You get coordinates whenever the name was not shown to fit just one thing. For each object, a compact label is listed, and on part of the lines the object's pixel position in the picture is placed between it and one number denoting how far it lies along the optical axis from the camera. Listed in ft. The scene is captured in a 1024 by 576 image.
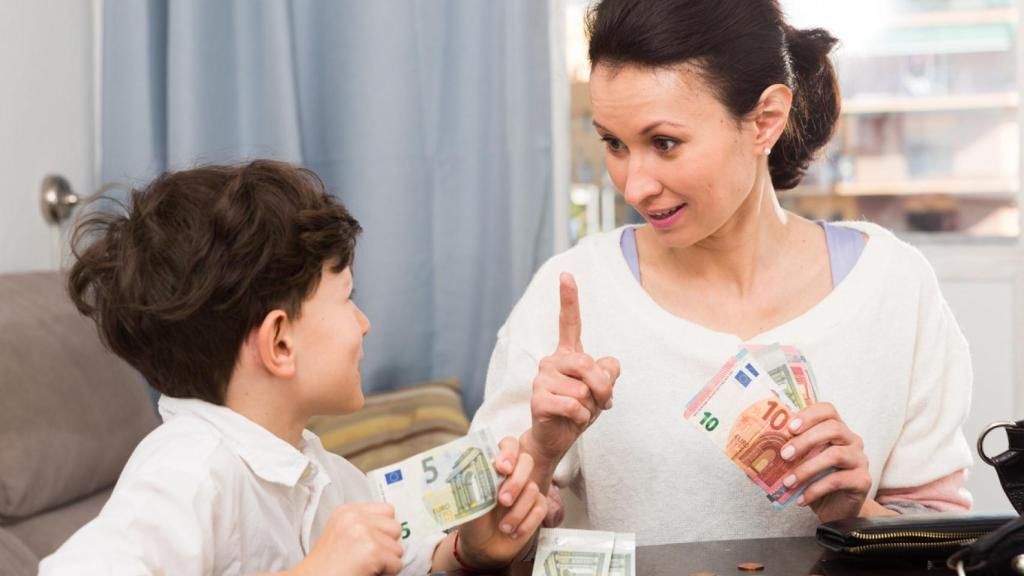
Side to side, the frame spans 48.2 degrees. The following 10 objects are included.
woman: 5.38
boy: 4.01
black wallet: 3.90
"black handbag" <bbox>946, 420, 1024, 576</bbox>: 3.29
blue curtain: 9.14
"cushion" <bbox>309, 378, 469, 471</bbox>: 8.07
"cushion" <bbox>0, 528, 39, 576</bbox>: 5.49
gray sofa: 5.82
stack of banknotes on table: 3.92
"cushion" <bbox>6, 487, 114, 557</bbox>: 5.83
